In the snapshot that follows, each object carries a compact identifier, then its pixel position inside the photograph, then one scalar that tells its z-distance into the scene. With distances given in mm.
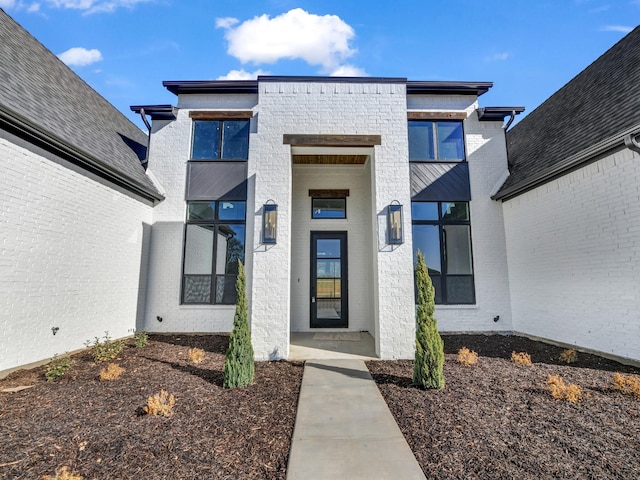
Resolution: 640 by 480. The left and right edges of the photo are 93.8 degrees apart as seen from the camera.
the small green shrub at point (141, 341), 6137
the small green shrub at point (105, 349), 5235
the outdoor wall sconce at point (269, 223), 5766
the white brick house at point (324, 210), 7648
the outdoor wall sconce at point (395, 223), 5801
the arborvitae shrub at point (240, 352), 4133
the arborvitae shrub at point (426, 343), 4059
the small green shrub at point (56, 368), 4302
